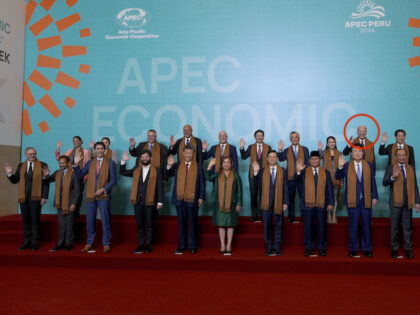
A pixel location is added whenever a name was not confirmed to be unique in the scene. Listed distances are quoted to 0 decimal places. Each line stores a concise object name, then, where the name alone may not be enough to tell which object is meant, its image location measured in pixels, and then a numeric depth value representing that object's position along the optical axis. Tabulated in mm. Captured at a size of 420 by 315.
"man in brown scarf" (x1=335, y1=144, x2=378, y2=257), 4551
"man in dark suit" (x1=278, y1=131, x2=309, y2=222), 5562
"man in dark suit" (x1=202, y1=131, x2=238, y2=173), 5648
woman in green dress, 4676
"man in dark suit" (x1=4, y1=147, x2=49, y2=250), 5039
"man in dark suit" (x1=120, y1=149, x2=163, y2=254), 4812
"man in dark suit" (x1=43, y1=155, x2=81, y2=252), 4945
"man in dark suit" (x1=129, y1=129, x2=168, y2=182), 5893
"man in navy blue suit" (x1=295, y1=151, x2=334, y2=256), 4641
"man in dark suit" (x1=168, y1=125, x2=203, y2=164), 5832
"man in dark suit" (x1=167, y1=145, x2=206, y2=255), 4793
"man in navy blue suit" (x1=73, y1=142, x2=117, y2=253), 4848
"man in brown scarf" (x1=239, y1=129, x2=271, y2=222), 5684
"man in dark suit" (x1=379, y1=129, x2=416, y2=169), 5301
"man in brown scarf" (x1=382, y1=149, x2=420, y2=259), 4457
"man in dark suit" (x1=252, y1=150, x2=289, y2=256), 4688
